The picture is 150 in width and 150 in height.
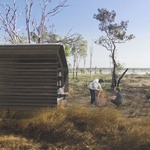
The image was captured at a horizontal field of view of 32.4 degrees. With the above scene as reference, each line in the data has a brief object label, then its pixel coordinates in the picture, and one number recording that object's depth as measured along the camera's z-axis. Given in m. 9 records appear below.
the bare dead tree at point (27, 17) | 24.72
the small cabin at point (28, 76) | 9.20
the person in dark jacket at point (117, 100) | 11.48
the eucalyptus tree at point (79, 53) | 48.04
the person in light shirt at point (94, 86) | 12.98
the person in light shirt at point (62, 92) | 11.78
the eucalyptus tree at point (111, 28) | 23.67
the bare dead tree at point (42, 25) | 25.06
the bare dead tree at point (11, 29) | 24.53
